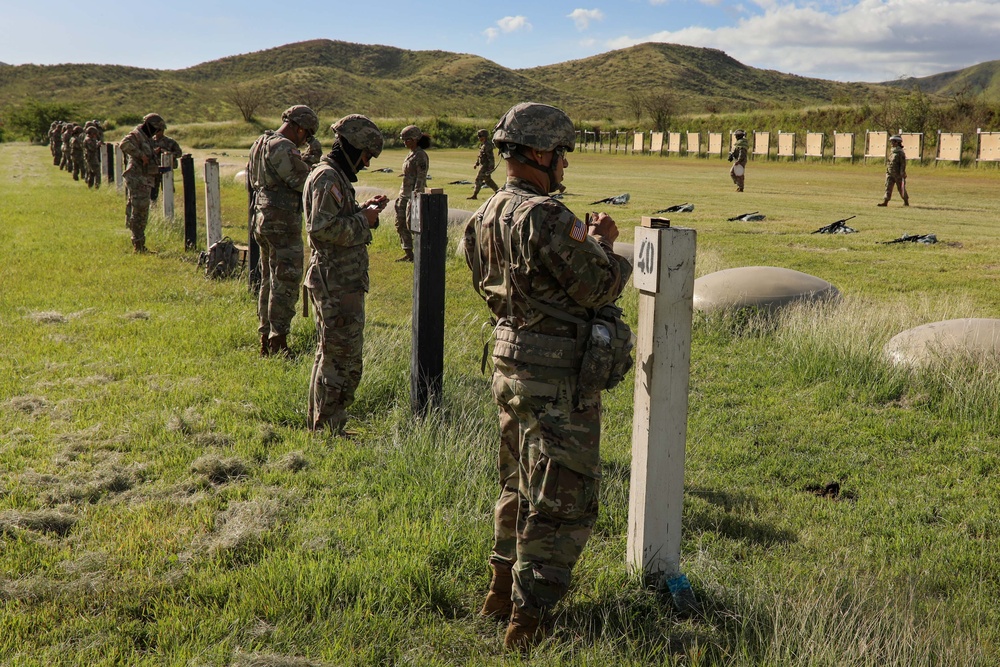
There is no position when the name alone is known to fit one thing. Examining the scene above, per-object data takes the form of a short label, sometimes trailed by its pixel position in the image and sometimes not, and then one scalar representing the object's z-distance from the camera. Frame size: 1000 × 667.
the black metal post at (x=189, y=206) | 12.66
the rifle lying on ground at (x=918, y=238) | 15.41
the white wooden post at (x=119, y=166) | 22.81
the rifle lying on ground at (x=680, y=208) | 20.52
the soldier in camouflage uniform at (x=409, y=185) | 13.63
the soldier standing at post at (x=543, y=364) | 3.01
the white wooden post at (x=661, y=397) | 3.28
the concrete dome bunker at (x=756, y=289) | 8.58
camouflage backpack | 10.77
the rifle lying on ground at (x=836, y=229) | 16.91
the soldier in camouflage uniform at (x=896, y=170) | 20.53
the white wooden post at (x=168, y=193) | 15.46
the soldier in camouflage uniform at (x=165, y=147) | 16.58
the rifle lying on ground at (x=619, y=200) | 22.40
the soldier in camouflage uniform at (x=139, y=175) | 12.91
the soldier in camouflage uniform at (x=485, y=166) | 23.33
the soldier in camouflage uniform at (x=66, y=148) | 33.23
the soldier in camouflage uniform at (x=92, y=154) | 25.61
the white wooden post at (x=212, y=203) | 10.70
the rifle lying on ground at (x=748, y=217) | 19.20
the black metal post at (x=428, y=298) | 5.18
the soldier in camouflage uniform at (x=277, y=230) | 6.86
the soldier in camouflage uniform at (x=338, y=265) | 5.27
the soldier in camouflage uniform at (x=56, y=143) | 40.58
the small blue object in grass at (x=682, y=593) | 3.35
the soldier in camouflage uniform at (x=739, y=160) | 26.77
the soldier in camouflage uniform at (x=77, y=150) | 29.86
